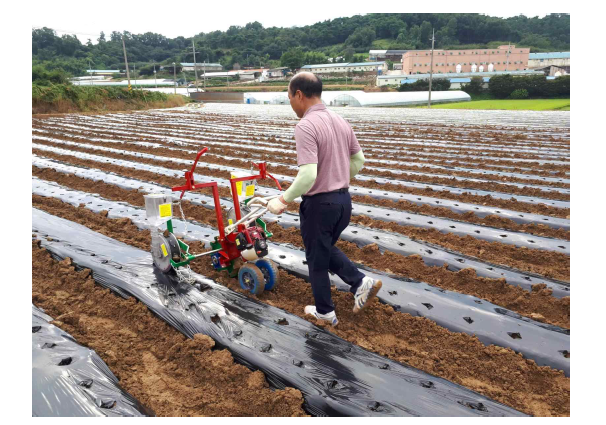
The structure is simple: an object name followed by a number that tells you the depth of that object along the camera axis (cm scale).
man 210
